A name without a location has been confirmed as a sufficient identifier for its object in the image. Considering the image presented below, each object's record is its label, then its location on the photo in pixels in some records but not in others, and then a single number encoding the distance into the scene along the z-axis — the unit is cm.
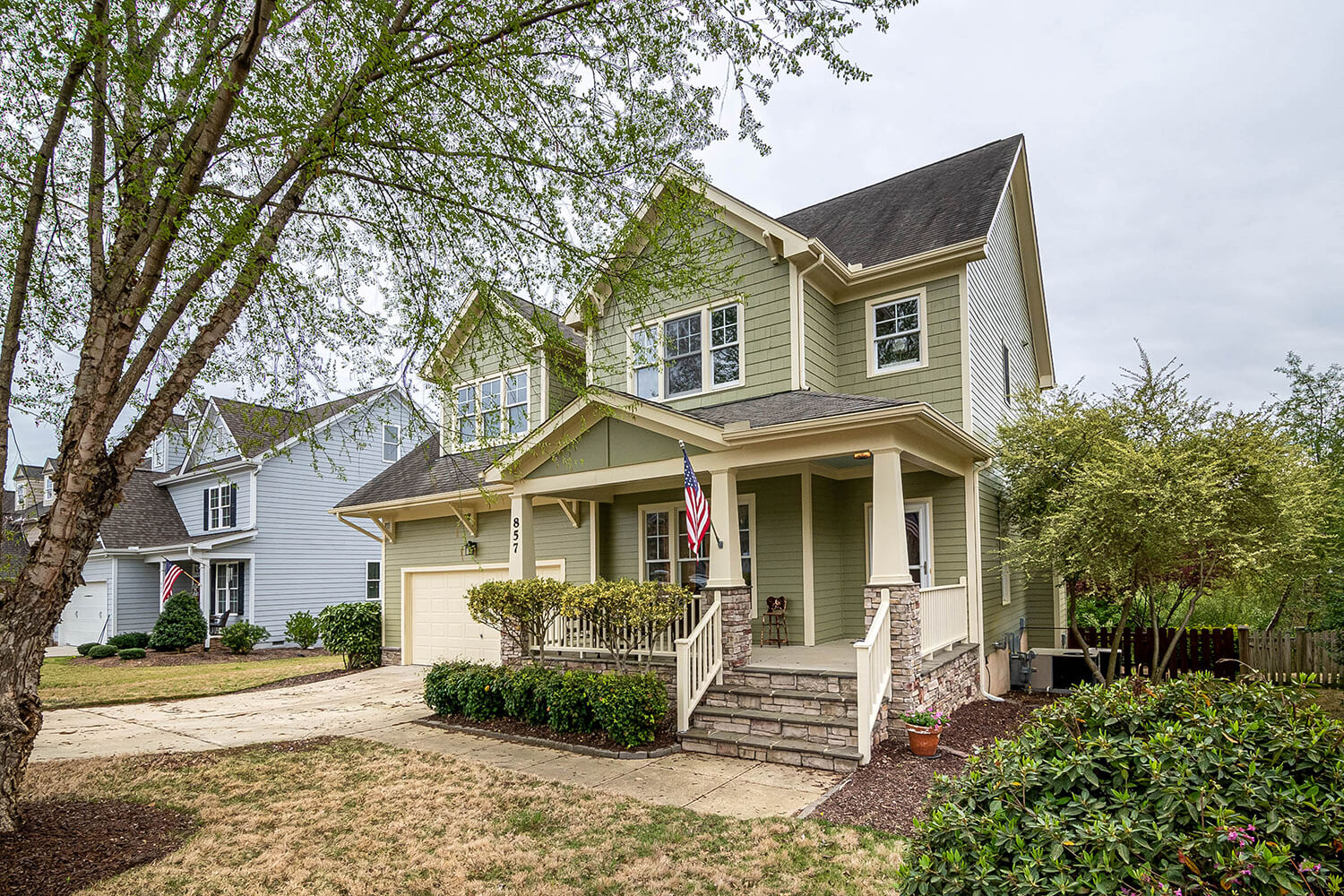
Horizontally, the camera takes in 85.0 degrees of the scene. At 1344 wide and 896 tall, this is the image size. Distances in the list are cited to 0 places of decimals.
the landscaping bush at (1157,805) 217
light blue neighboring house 2130
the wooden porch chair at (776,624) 1062
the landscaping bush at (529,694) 910
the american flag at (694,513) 825
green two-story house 798
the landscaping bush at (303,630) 1778
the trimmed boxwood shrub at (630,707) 812
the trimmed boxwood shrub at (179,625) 1952
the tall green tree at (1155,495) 905
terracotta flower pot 719
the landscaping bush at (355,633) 1550
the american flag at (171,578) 2071
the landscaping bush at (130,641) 1992
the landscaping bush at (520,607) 976
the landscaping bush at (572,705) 855
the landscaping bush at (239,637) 1938
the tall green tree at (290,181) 519
